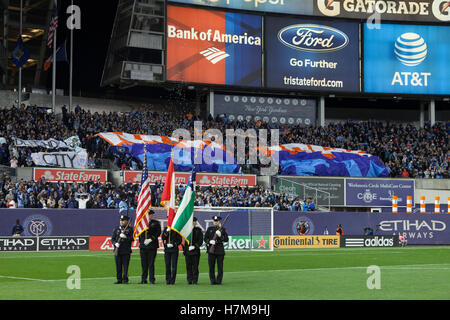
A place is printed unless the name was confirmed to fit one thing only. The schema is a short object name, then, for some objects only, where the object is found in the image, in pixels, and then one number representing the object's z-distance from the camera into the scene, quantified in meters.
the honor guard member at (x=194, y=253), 20.83
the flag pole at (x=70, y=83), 61.88
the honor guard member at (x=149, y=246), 21.17
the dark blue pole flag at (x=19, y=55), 58.12
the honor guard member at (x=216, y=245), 20.77
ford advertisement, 66.81
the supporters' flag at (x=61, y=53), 58.44
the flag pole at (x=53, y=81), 58.03
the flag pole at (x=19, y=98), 58.90
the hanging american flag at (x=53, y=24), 57.97
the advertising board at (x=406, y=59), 69.25
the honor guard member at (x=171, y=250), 20.92
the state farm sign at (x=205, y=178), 49.75
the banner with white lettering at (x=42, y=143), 47.12
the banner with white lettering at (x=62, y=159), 46.78
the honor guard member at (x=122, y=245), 20.98
